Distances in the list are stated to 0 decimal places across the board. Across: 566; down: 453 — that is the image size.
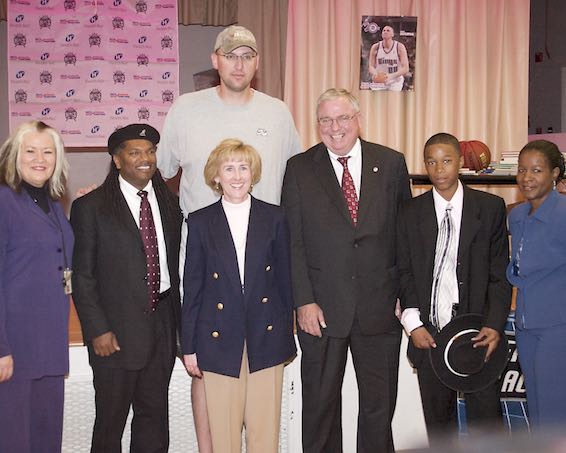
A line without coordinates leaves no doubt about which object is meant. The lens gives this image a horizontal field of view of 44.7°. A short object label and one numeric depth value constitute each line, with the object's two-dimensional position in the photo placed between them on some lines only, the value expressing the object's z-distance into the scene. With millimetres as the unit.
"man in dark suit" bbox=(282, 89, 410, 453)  2770
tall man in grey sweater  2939
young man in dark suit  2703
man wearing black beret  2600
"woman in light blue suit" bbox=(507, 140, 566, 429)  2611
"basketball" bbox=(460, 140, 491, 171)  5051
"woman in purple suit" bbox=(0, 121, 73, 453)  2430
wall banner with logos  5496
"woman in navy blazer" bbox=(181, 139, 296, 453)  2646
